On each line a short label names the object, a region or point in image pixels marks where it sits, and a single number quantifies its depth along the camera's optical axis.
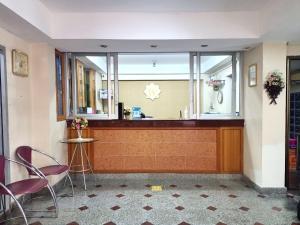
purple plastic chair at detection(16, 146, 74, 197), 3.23
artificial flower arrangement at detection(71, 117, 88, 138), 4.08
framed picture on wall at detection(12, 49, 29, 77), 3.28
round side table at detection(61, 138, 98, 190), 4.40
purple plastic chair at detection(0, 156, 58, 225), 2.51
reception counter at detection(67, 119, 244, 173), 4.52
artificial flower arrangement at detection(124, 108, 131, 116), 4.74
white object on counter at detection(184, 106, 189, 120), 4.74
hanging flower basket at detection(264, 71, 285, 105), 3.61
